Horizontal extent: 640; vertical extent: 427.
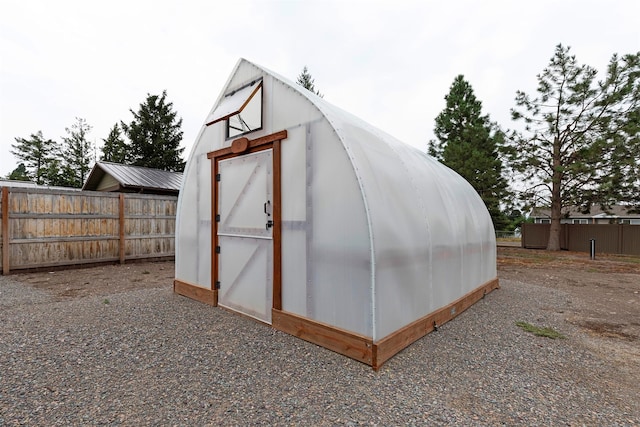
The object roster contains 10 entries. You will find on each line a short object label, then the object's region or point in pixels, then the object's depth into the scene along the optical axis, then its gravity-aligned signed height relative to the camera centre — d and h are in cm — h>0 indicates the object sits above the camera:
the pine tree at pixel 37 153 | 2562 +535
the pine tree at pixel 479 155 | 1357 +305
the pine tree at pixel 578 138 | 1081 +323
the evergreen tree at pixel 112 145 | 2548 +613
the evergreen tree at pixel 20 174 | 2674 +393
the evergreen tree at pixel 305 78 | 2312 +1112
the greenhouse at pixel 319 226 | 270 -15
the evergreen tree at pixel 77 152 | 2583 +553
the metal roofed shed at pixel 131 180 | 999 +127
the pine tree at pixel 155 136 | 2206 +608
